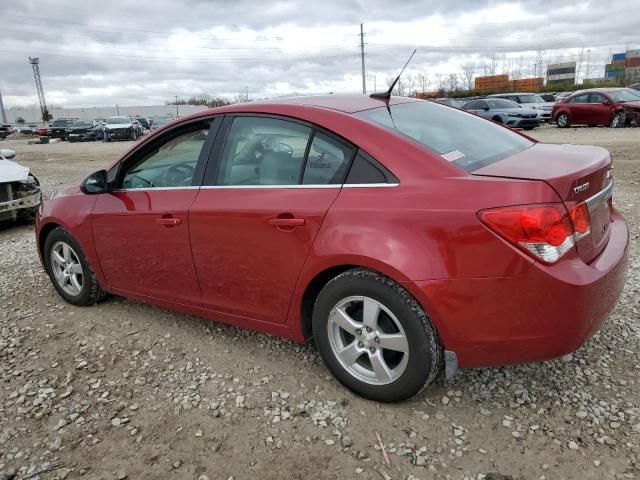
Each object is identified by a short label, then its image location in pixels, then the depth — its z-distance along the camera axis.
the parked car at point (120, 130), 31.84
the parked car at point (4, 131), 47.59
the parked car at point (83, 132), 35.81
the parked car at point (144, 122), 39.09
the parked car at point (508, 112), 20.47
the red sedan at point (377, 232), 2.25
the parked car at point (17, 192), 7.41
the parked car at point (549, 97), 28.50
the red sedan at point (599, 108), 17.97
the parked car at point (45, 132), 39.88
